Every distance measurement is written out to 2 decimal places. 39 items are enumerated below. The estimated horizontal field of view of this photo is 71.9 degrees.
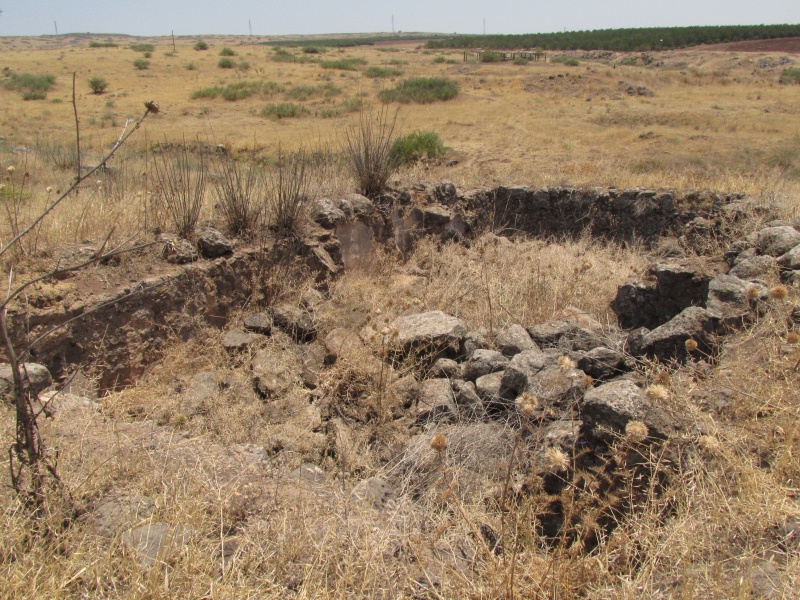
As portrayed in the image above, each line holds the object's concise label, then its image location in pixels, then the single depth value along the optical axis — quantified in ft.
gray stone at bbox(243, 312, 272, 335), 17.08
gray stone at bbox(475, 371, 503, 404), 13.55
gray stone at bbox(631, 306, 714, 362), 12.93
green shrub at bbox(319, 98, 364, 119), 63.24
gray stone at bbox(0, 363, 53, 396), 10.63
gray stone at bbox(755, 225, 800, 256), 18.69
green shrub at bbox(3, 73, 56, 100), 73.05
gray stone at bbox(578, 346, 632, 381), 12.76
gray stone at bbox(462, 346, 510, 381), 14.60
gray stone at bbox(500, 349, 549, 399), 12.67
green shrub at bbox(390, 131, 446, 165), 39.24
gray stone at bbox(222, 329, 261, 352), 16.22
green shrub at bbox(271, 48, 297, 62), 129.90
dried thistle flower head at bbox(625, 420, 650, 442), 6.94
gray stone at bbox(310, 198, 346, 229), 21.91
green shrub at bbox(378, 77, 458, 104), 70.59
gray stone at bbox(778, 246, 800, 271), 16.29
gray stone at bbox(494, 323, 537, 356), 15.29
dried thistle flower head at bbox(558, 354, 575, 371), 8.63
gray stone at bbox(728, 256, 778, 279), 16.51
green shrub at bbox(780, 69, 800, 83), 91.56
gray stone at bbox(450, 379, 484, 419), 13.23
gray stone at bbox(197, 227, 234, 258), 17.60
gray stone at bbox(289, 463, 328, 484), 10.17
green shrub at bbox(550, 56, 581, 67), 121.39
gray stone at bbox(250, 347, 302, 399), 14.25
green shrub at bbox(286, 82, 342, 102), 77.36
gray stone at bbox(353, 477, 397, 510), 9.05
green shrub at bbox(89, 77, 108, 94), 79.00
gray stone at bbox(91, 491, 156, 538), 7.43
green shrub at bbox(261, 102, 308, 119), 64.69
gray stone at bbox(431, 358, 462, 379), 15.29
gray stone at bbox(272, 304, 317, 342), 17.20
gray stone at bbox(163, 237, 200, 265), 16.58
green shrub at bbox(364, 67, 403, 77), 94.45
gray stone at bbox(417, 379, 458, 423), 13.07
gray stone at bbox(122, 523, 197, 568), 6.66
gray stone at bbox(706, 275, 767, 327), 13.09
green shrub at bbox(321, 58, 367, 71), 108.68
